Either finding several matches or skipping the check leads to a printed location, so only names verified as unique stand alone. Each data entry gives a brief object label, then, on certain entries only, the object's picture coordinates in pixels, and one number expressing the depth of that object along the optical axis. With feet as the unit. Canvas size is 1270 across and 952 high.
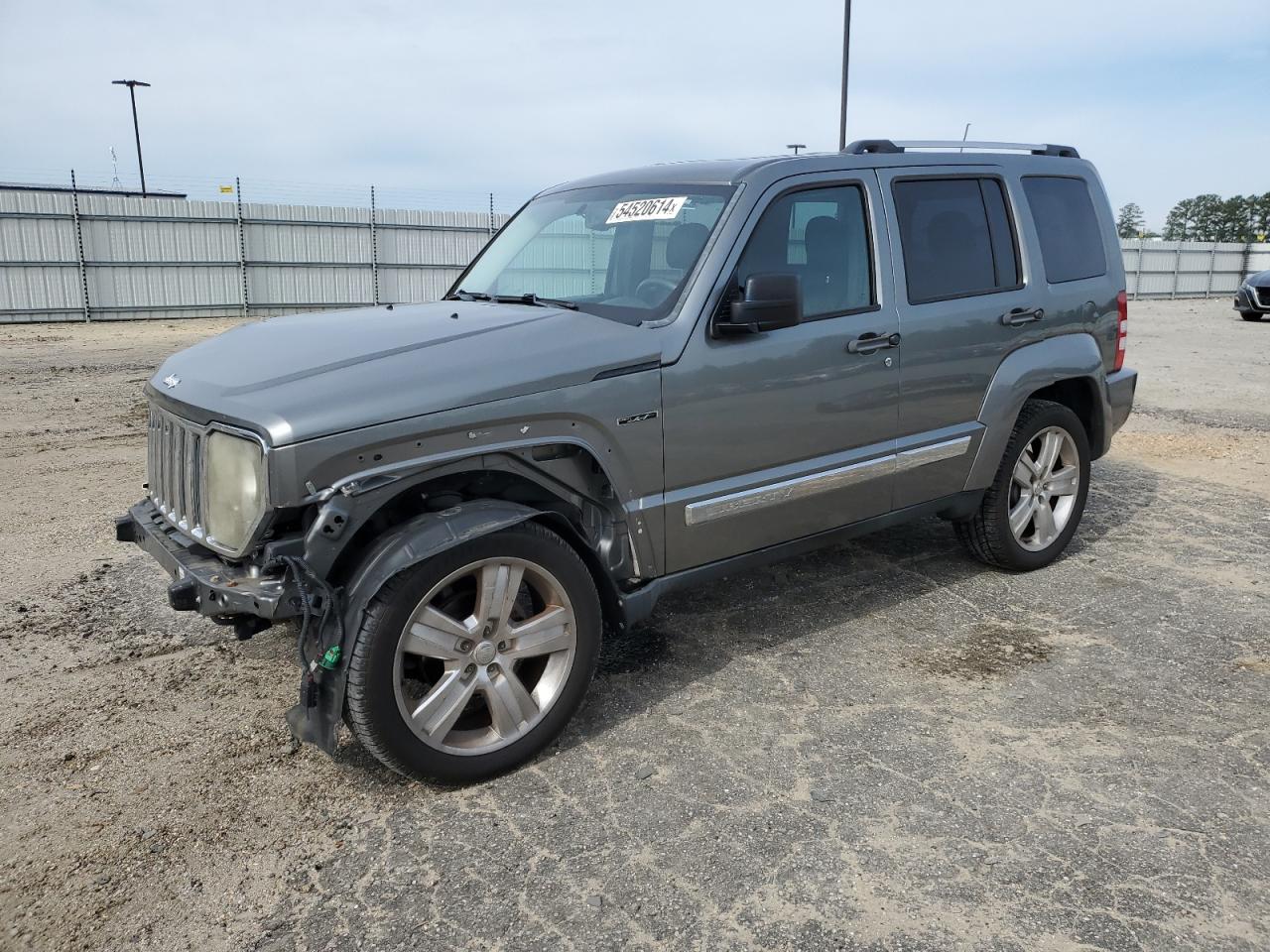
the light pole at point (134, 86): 138.82
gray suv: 9.71
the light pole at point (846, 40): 75.56
